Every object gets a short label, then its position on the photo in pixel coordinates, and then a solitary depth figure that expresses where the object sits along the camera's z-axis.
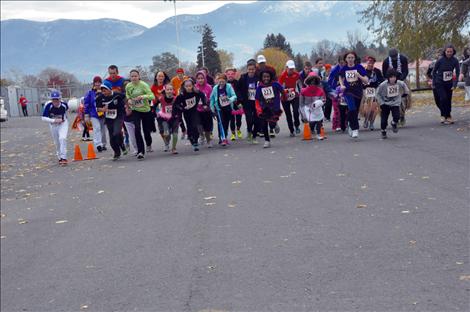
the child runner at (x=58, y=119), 16.59
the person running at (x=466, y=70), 19.48
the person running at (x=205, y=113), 17.12
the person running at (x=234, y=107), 17.15
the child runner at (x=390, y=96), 14.91
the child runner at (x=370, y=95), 16.89
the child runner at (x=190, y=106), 15.98
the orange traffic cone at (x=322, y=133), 16.34
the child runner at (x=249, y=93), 16.79
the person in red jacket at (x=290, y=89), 17.56
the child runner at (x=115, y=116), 16.16
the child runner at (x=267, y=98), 15.60
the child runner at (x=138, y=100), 15.78
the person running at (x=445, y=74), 16.62
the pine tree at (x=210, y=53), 100.94
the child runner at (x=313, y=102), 16.38
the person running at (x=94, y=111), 18.57
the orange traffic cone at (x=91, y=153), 17.75
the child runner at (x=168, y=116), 16.14
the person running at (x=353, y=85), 15.21
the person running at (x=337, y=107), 16.83
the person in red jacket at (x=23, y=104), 59.88
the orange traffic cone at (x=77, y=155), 17.61
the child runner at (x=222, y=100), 16.73
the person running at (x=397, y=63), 17.14
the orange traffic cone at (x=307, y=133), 16.55
